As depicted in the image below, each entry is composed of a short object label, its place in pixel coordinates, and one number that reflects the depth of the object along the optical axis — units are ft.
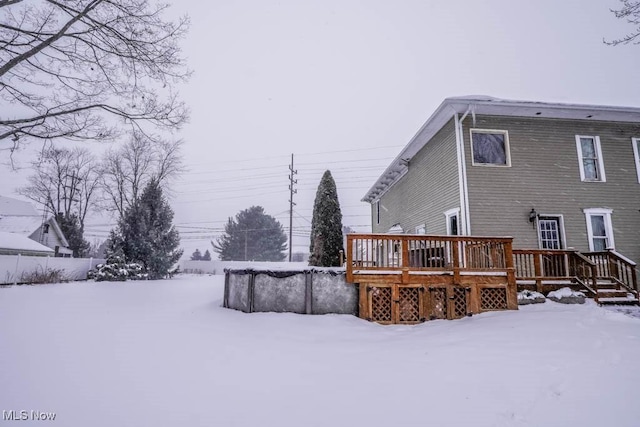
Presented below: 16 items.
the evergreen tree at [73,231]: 94.17
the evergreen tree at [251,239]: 145.07
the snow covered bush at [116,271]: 54.49
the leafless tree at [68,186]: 91.20
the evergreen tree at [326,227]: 32.86
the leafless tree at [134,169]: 82.43
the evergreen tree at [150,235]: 59.67
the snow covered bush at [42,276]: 46.55
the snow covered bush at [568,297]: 22.71
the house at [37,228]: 81.51
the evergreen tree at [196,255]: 241.04
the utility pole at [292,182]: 83.42
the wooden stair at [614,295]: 24.14
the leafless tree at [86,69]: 18.51
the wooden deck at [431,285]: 20.11
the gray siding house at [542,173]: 30.09
